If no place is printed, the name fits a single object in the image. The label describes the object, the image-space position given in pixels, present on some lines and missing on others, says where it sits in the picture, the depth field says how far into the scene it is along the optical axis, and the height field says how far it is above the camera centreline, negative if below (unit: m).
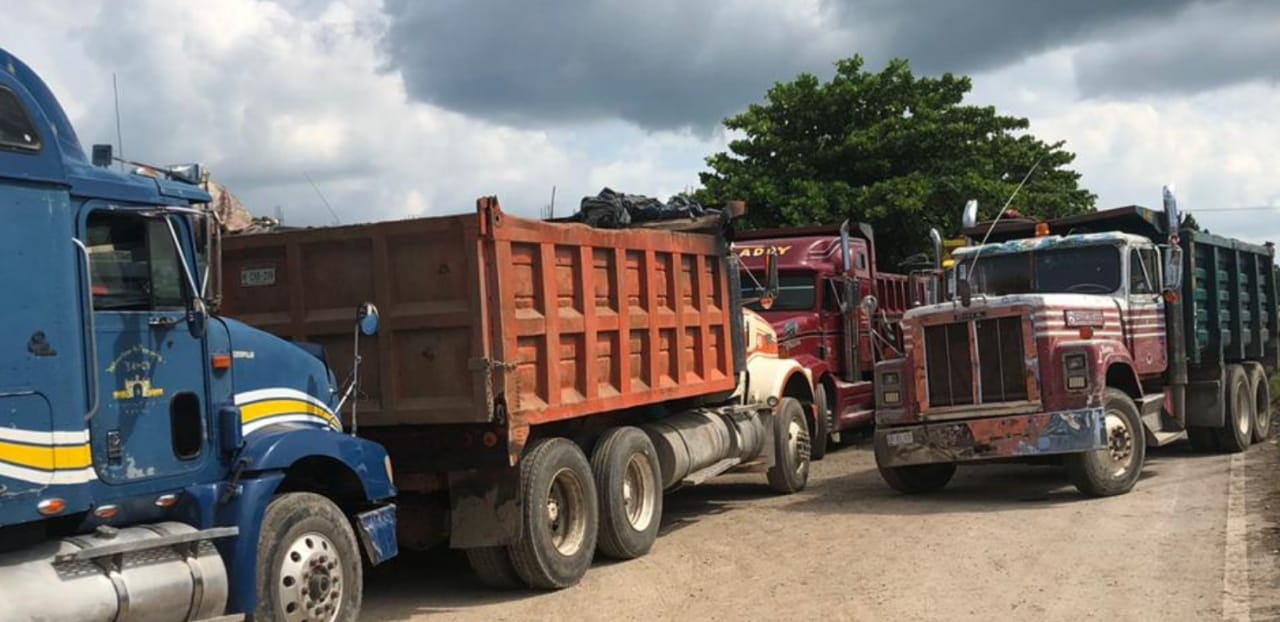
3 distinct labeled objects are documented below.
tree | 22.69 +2.79
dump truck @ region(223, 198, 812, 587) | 7.26 -0.31
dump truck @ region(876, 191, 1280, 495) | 10.41 -0.73
